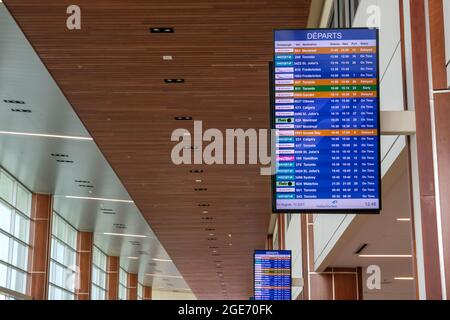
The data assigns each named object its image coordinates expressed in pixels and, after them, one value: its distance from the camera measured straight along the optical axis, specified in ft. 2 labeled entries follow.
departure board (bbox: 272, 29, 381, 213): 19.38
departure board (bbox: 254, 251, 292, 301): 61.10
